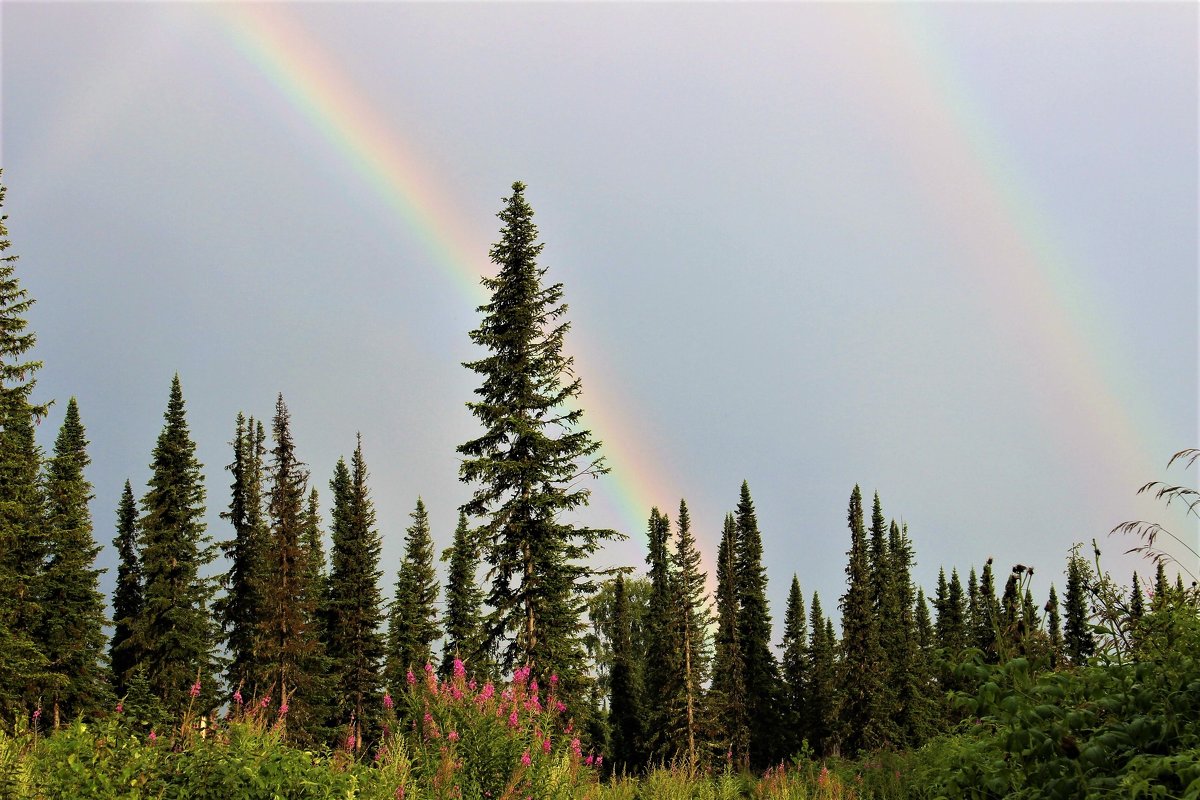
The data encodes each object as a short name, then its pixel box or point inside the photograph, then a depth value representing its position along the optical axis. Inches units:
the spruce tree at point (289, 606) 1621.6
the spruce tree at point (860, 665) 2153.1
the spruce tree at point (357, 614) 1940.2
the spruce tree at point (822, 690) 2377.7
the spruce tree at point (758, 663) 2310.5
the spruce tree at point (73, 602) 1611.7
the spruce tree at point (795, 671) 2508.6
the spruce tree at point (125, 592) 1854.1
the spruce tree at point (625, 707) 2363.4
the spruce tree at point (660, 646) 1873.2
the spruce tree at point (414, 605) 2075.5
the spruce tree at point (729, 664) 2130.9
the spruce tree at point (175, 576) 1620.3
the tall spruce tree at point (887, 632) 2159.2
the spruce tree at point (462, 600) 2082.9
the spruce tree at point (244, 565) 1669.5
